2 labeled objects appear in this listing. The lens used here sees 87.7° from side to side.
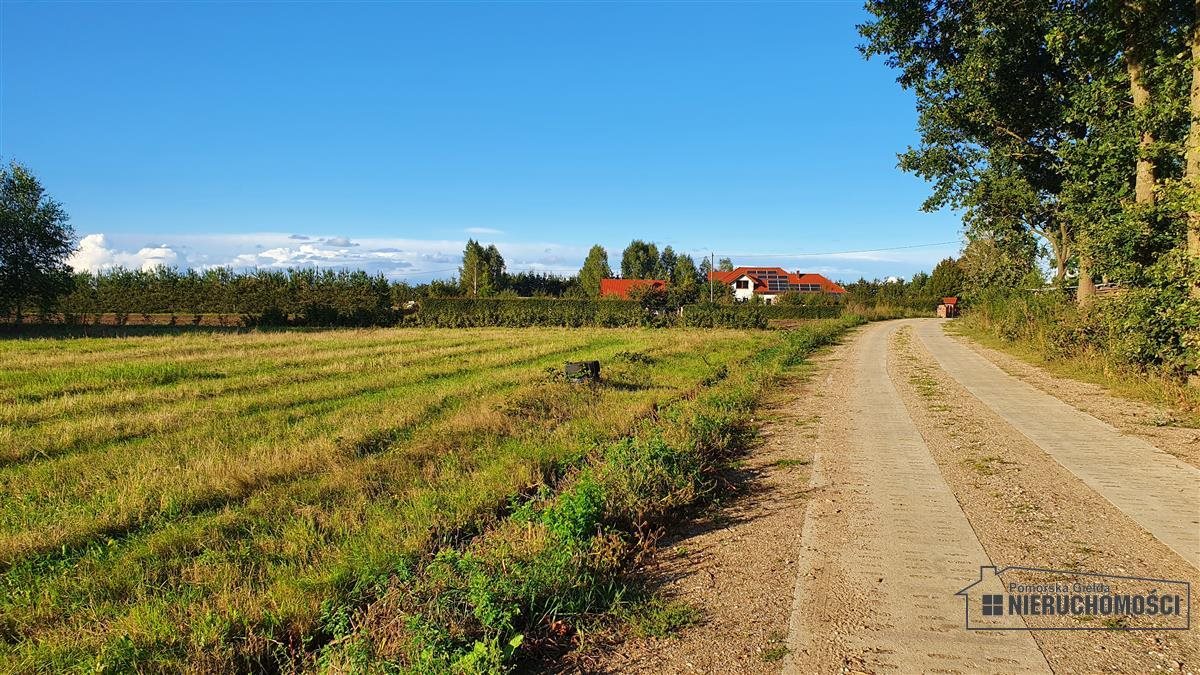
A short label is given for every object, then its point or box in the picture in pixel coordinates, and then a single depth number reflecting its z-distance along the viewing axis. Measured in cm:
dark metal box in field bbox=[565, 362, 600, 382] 1395
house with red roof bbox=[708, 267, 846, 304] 9288
